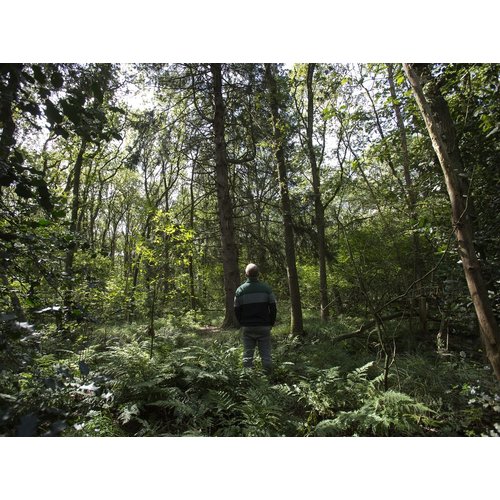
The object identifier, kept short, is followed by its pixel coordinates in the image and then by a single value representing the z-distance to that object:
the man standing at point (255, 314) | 4.80
